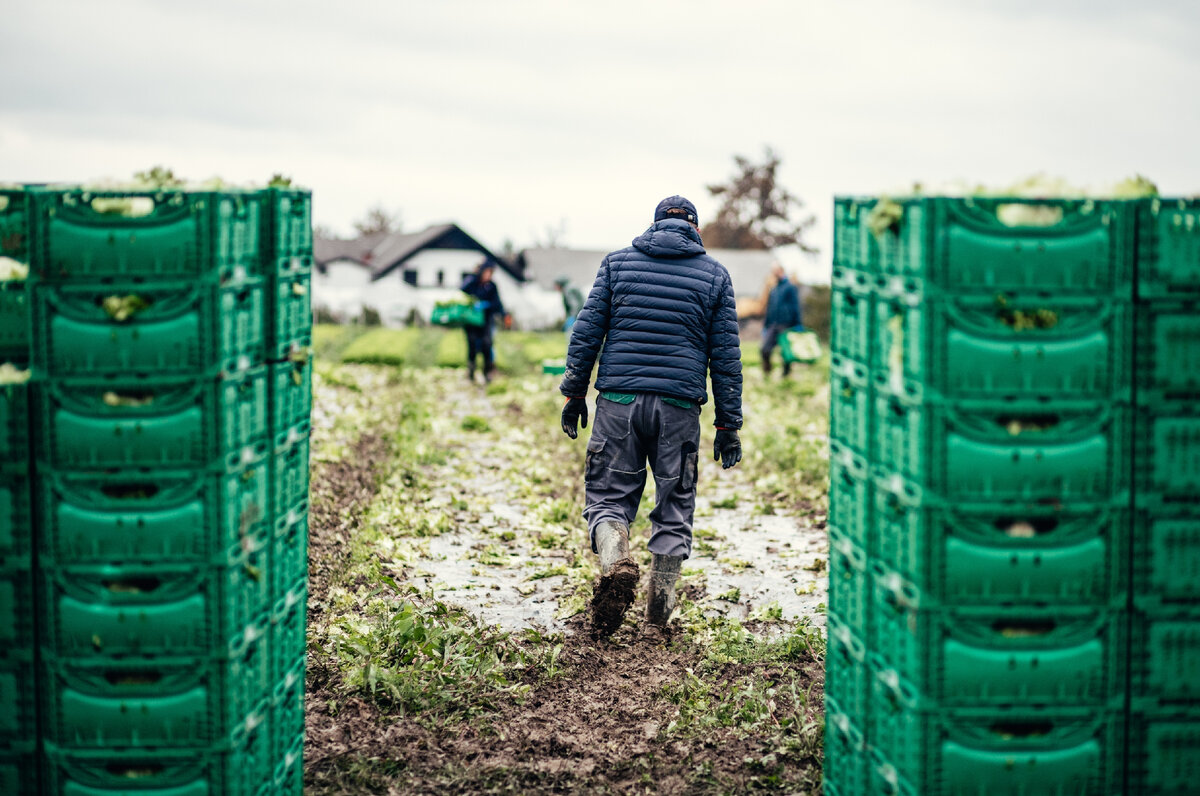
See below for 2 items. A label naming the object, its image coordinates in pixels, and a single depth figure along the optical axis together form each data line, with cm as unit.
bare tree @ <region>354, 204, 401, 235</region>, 12350
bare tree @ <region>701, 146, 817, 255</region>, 7944
